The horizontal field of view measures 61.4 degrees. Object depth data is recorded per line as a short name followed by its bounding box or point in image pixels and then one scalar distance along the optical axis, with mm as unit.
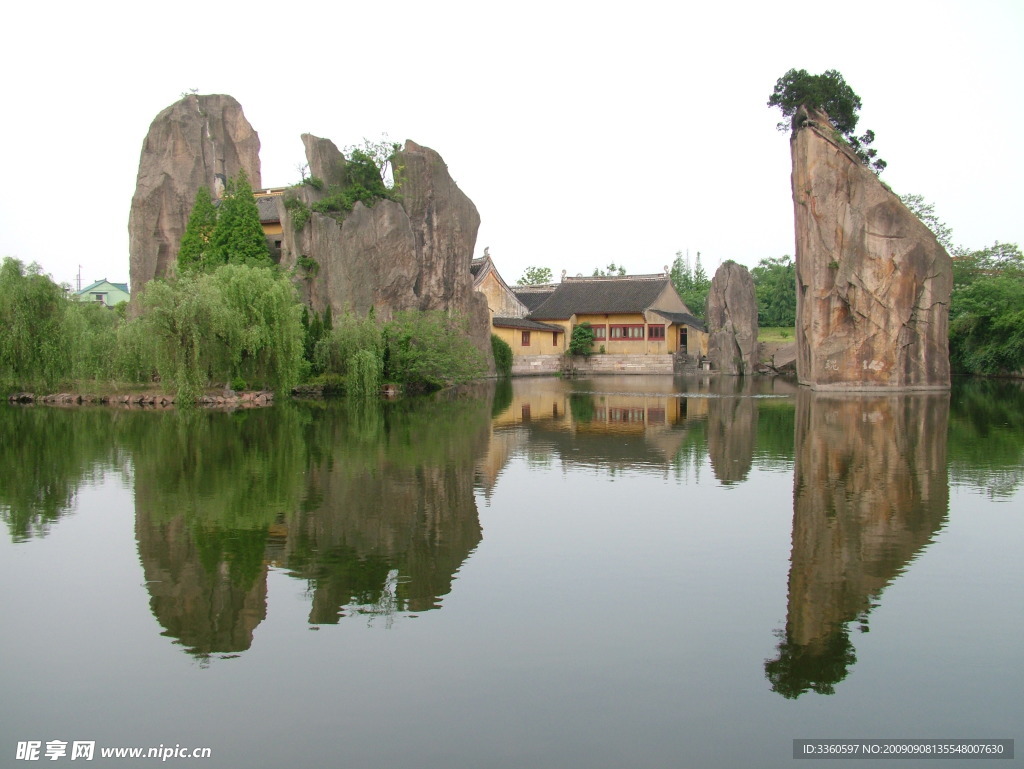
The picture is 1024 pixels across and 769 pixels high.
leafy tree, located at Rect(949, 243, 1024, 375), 40656
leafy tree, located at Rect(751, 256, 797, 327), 63250
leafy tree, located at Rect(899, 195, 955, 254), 48094
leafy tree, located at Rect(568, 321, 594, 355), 51781
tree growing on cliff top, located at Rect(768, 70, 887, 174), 31750
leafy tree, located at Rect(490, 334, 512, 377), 44719
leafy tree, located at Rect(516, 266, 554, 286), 71875
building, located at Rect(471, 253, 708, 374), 49531
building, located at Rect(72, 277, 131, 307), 75688
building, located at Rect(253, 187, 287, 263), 39781
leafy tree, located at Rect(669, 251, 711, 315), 72000
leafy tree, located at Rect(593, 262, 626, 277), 79912
